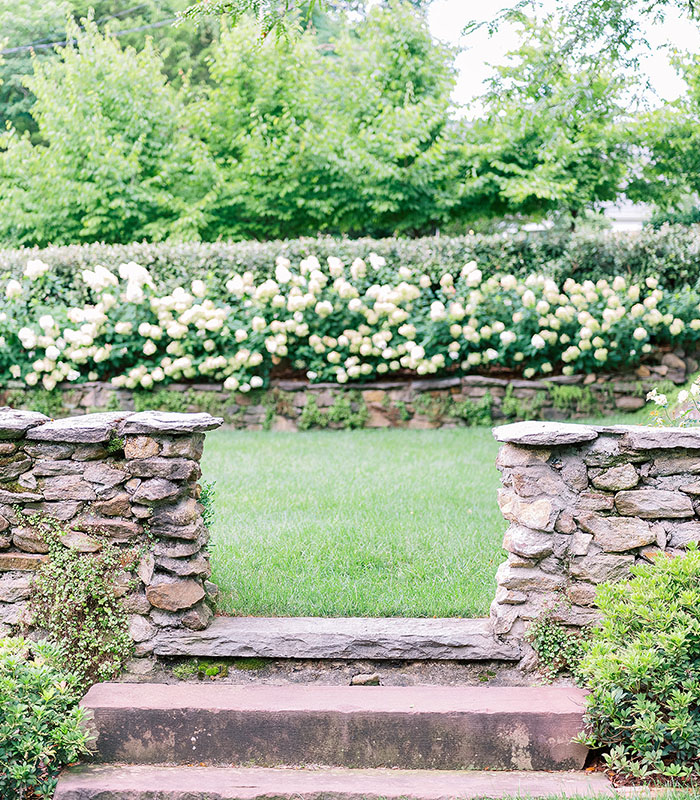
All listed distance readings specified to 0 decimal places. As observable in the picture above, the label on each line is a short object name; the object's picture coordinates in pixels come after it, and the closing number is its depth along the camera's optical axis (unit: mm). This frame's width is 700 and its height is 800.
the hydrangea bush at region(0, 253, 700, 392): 7949
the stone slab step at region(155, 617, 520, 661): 3236
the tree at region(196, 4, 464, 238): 10773
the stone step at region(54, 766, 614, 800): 2664
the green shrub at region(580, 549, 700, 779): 2682
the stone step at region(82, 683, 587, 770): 2889
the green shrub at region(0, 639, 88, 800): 2674
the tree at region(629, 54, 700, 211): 9802
